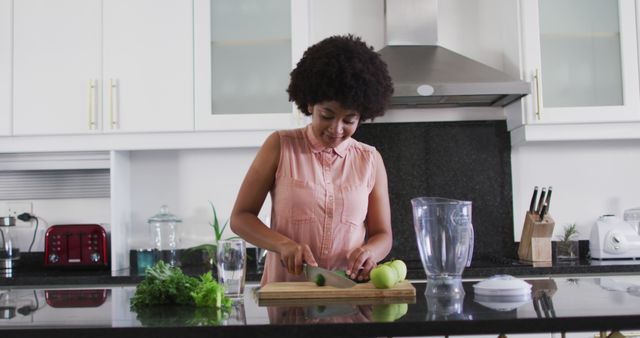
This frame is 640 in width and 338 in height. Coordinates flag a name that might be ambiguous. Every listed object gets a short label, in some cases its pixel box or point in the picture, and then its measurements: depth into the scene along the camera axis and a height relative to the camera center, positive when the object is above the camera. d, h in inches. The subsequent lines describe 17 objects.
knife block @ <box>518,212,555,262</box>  117.3 -7.0
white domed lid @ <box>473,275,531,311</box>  54.2 -7.6
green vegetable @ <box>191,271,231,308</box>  54.4 -7.2
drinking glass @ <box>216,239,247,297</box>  58.4 -5.0
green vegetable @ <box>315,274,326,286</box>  59.4 -6.5
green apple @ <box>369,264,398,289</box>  57.9 -6.3
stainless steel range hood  111.3 +21.6
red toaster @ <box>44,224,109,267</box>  123.0 -7.1
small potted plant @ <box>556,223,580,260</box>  122.3 -8.6
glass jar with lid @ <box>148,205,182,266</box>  126.1 -5.6
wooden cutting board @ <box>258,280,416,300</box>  57.1 -7.5
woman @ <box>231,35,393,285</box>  66.1 +1.6
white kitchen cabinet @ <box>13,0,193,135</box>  118.3 +24.3
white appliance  118.3 -7.4
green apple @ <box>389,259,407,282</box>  59.7 -5.8
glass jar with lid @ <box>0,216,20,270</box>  125.1 -7.3
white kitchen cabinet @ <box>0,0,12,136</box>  118.3 +24.5
